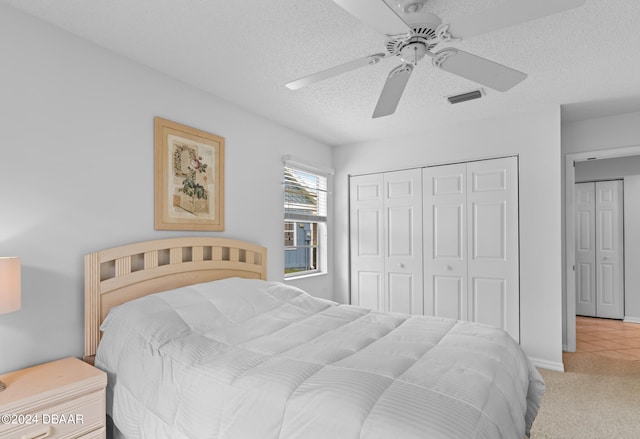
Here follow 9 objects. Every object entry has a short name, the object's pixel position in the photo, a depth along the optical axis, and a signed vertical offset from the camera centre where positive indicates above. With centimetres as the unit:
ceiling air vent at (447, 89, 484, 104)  302 +110
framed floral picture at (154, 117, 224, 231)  262 +36
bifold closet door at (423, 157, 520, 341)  364 -23
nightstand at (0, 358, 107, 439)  150 -82
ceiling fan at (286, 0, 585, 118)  133 +81
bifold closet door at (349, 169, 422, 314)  421 -24
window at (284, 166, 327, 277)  407 +1
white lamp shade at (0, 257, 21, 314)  157 -28
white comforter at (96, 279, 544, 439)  123 -65
